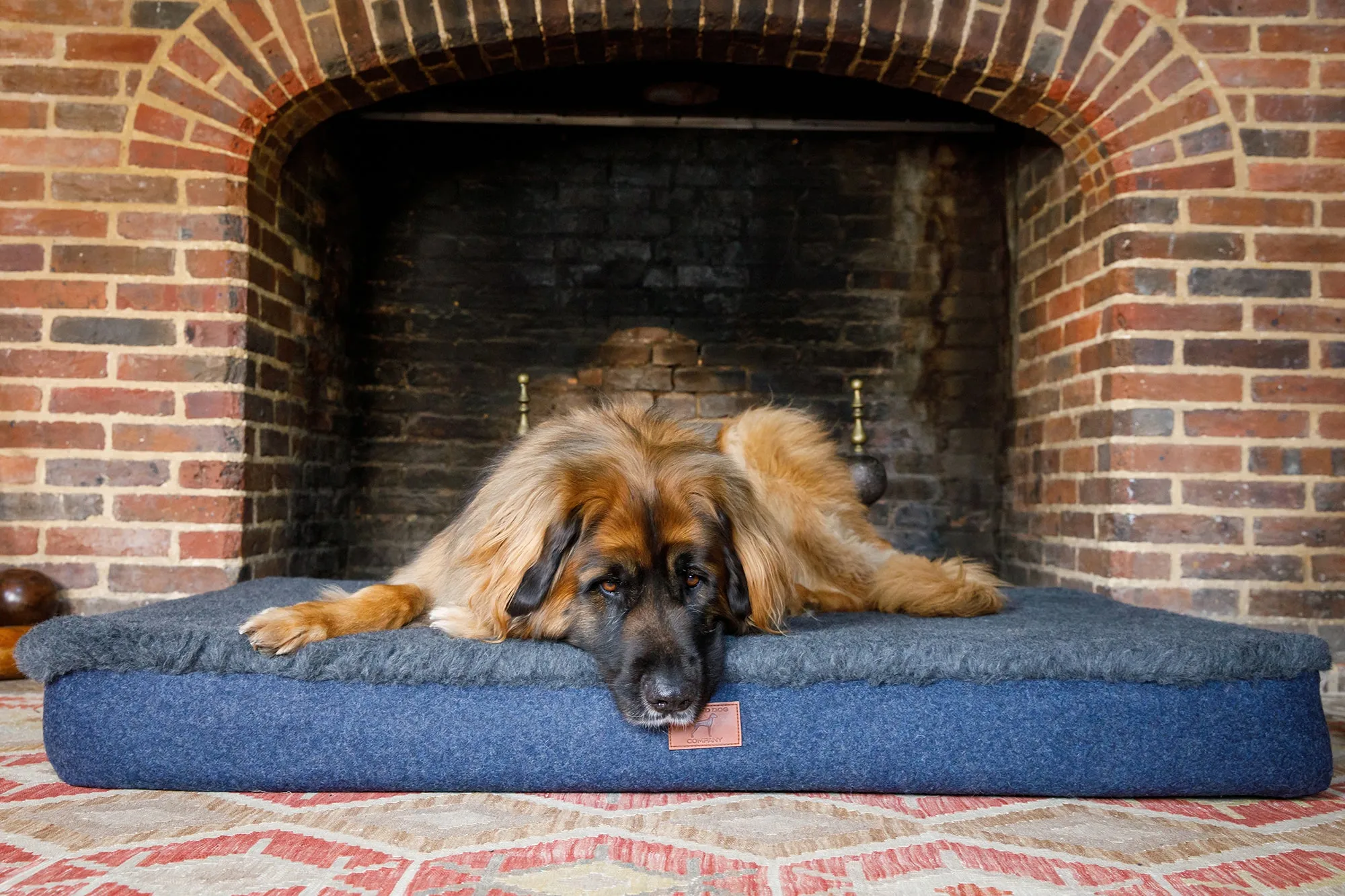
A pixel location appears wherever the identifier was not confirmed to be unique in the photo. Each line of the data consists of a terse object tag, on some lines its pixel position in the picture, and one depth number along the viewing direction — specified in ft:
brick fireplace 10.59
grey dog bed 6.36
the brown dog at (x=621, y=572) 6.25
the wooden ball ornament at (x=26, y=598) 10.23
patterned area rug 5.00
